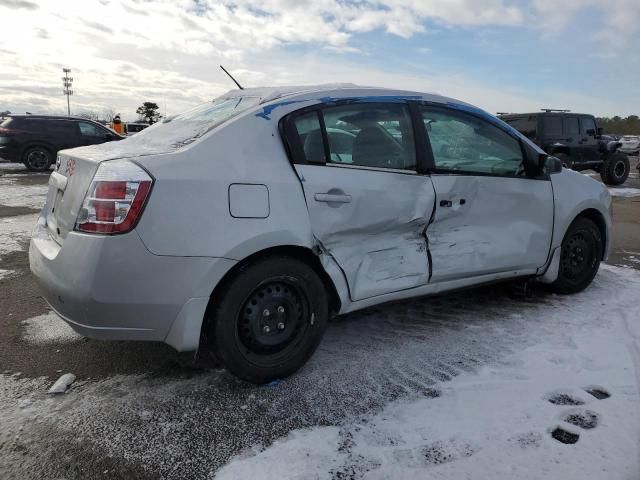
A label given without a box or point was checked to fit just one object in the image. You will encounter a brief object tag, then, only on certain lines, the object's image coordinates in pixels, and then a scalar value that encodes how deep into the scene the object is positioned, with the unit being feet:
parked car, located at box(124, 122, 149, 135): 113.50
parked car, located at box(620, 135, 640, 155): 94.06
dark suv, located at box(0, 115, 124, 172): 47.50
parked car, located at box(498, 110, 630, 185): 40.98
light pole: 180.24
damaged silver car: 7.95
